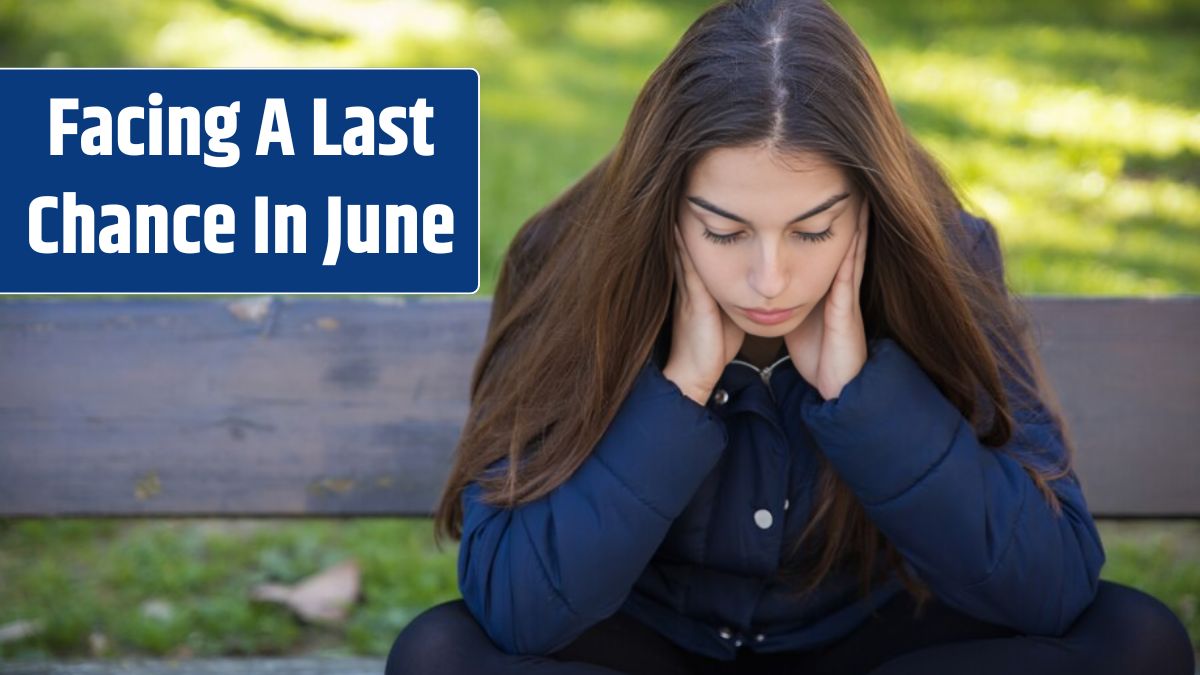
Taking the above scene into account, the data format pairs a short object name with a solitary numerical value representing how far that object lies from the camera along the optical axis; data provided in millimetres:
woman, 2387
